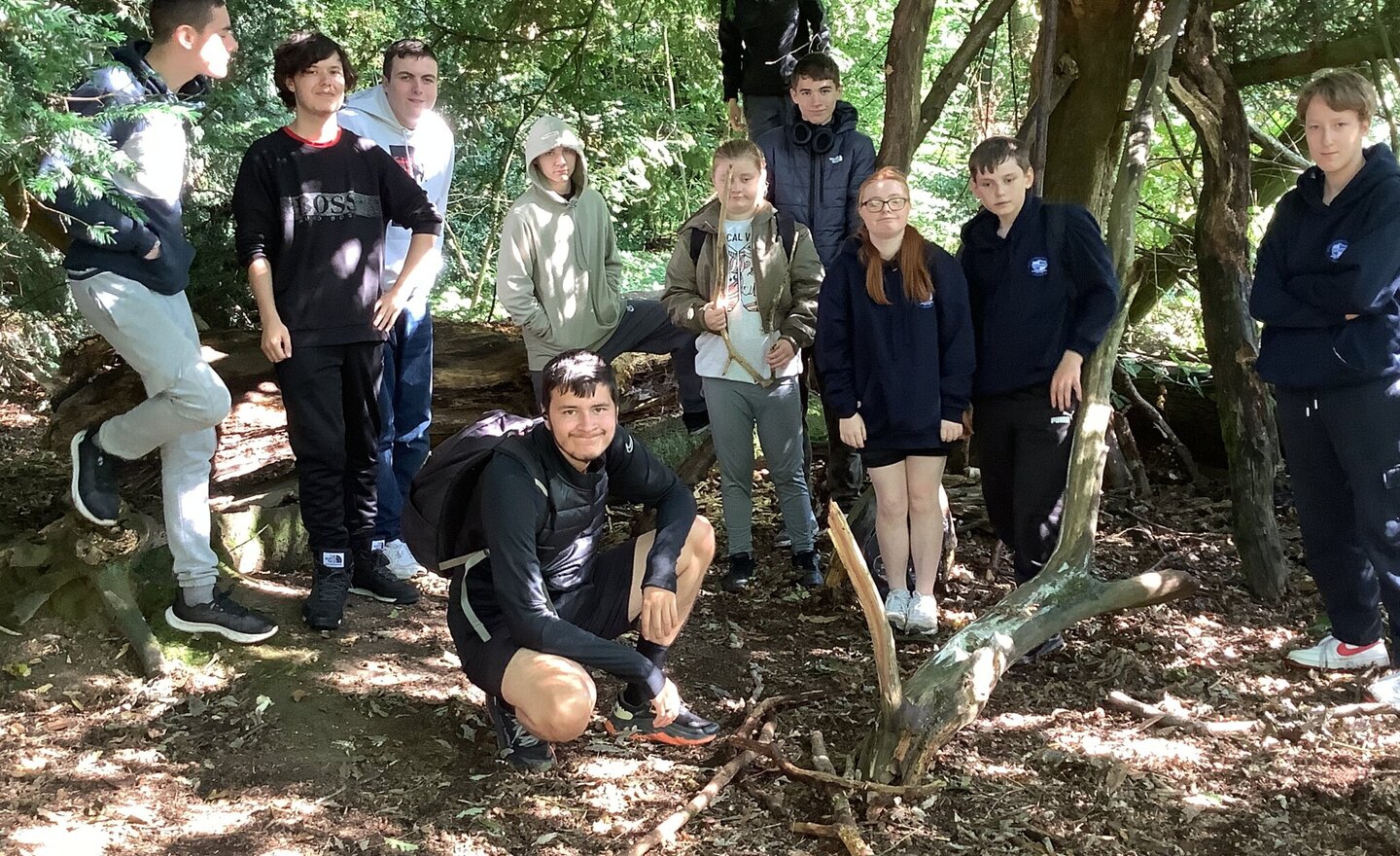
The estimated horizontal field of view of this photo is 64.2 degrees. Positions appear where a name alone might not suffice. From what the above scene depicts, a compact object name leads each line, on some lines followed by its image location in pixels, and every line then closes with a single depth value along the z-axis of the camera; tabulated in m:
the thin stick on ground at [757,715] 3.66
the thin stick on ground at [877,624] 3.35
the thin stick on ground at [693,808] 3.06
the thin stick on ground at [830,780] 3.26
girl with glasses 4.18
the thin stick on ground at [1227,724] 3.73
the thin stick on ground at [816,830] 3.14
